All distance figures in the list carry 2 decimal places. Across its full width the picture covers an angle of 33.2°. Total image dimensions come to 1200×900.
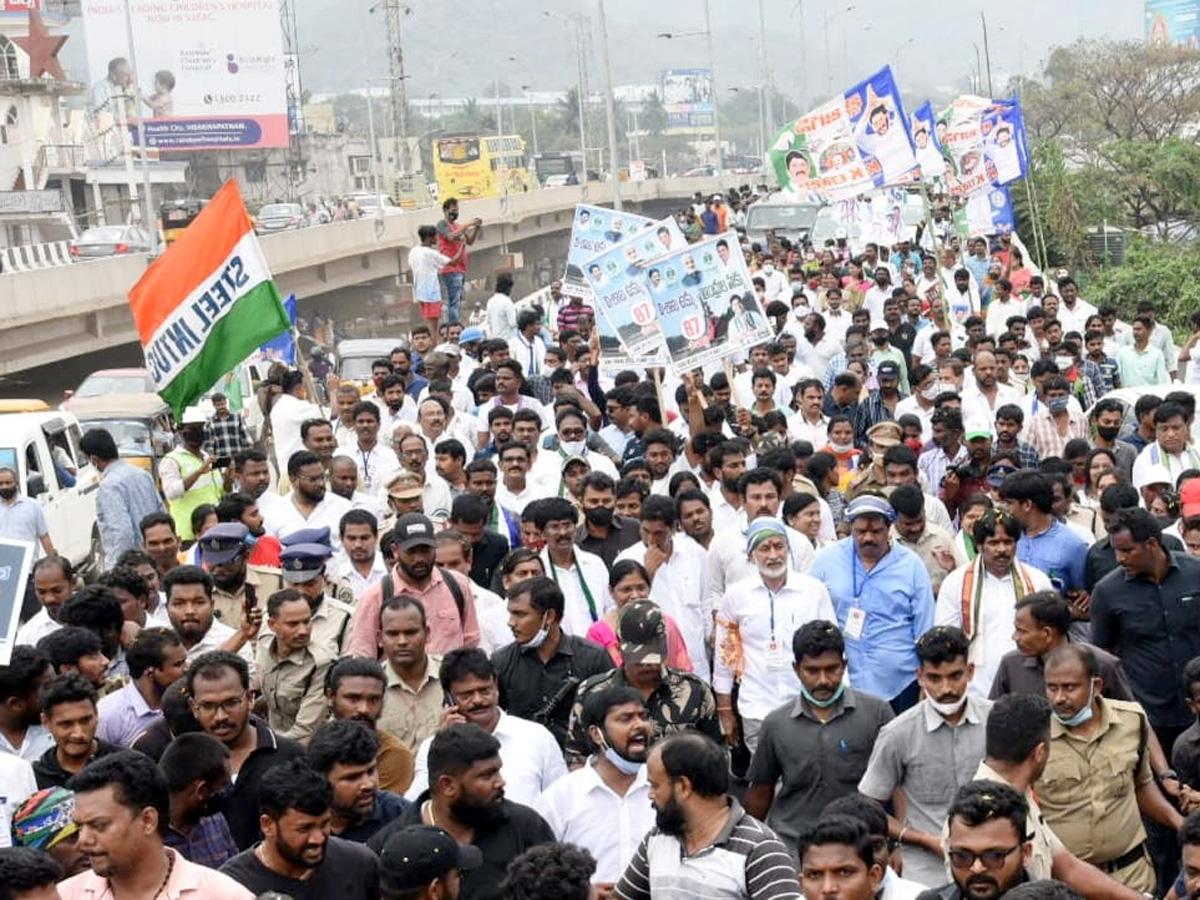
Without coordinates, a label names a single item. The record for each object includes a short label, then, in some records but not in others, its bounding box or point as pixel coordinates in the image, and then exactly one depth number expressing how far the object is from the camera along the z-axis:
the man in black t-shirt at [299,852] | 5.25
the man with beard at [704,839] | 5.12
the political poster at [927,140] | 24.66
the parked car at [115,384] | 23.52
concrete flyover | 30.14
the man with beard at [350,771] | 5.76
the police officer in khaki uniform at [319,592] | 7.95
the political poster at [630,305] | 12.92
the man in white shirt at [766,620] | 7.96
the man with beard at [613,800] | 6.03
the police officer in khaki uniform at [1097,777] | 6.37
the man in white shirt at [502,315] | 19.69
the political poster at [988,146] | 25.94
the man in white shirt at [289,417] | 13.23
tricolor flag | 12.22
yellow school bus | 76.12
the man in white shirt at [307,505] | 10.21
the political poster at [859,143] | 19.44
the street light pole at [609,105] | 34.78
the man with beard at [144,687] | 7.00
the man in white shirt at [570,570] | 8.69
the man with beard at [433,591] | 8.02
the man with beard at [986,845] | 4.97
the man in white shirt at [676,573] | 8.73
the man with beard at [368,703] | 6.53
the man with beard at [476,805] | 5.56
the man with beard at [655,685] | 6.68
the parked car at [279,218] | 60.38
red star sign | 75.31
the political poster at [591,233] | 18.95
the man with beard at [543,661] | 7.23
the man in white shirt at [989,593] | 7.71
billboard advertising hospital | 66.12
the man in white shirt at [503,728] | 6.38
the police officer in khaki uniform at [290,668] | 7.52
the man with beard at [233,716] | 6.21
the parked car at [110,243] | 46.12
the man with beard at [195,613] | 7.87
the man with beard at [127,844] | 5.12
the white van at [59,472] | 15.56
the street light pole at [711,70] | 71.75
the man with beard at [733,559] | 8.80
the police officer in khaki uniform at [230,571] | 8.78
